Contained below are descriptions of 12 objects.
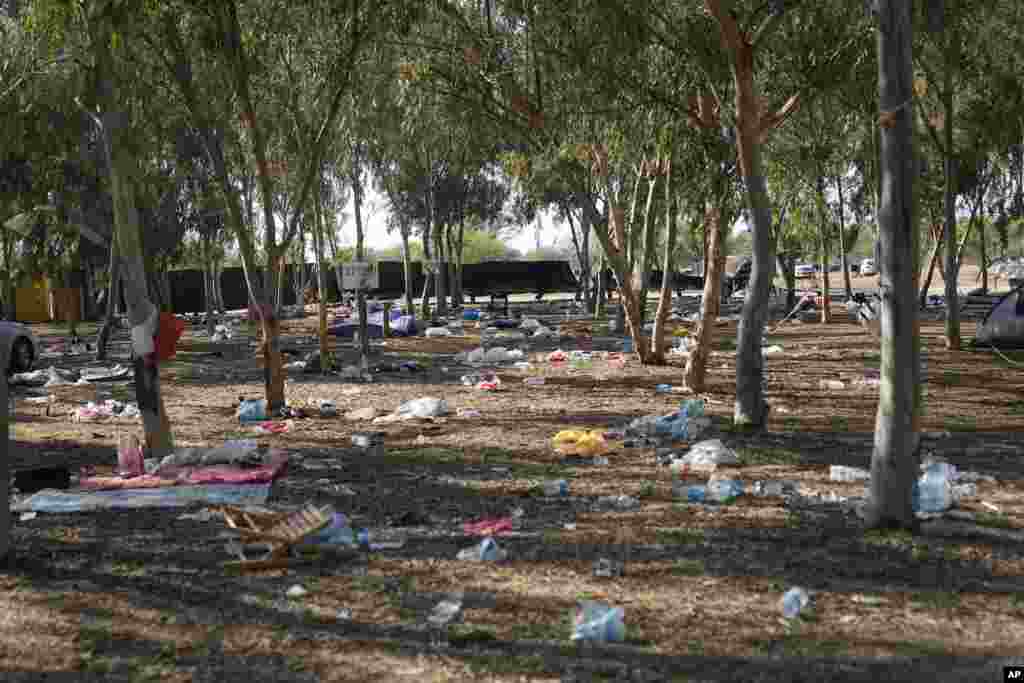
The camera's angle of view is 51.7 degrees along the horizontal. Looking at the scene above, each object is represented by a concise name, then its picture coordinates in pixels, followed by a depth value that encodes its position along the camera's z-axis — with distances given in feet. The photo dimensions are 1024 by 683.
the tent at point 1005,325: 57.77
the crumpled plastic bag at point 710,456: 25.82
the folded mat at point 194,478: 24.35
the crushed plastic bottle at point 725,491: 22.18
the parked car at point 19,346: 54.53
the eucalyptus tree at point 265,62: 33.68
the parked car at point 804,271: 198.90
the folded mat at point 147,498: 22.57
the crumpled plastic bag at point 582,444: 28.19
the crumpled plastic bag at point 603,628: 13.78
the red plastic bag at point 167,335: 27.30
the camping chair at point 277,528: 17.57
